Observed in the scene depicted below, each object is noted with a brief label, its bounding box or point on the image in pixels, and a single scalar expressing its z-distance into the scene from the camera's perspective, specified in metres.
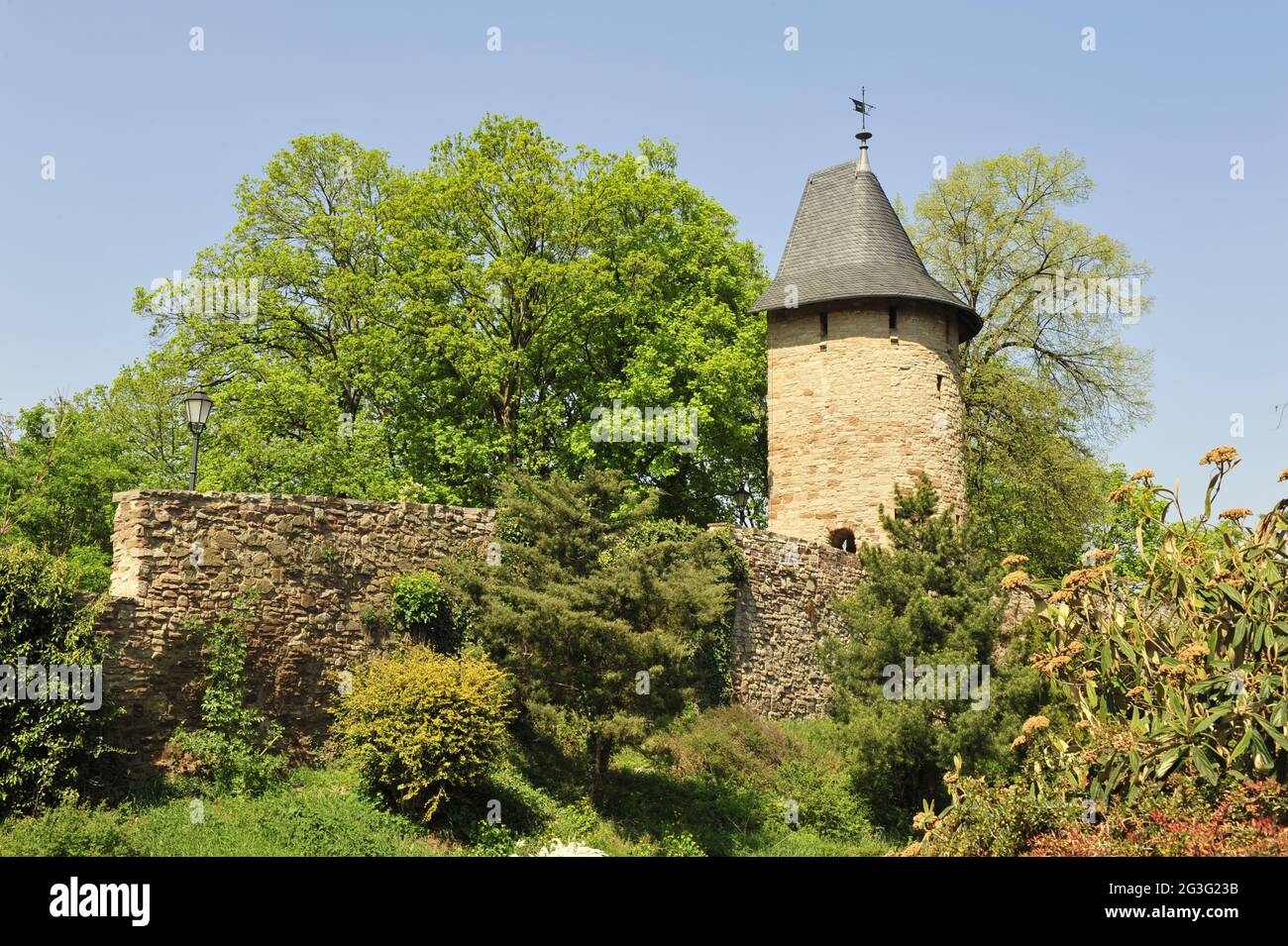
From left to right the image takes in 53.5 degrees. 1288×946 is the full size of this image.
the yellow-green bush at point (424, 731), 14.19
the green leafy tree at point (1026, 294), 30.52
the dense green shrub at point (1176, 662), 11.62
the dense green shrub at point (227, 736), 14.37
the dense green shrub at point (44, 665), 12.65
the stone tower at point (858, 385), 25.44
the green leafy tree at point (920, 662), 18.66
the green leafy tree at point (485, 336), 27.33
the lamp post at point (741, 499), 27.00
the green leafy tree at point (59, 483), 26.50
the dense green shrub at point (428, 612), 16.59
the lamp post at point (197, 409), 16.02
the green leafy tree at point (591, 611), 15.88
